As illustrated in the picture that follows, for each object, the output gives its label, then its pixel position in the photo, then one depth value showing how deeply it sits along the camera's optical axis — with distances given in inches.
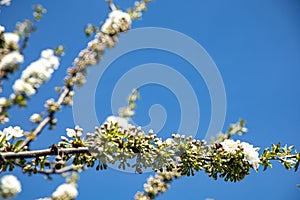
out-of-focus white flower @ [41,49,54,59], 152.5
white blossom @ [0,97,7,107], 109.7
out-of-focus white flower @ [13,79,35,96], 128.3
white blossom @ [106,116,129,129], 174.9
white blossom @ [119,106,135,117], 188.2
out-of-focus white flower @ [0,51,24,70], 136.5
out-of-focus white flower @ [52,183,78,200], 175.8
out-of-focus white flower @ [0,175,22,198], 111.3
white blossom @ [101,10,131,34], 191.0
